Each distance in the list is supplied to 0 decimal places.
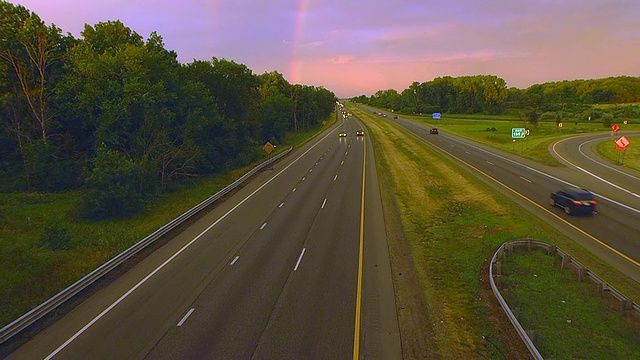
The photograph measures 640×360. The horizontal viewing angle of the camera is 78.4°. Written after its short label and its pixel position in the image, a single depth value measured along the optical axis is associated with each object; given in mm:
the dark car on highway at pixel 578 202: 25500
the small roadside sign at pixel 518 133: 55831
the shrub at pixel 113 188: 28641
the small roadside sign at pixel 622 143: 42941
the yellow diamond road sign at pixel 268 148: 56128
